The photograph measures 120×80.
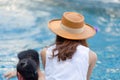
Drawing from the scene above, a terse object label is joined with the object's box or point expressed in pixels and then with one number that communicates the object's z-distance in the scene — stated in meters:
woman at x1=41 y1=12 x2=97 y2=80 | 3.78
